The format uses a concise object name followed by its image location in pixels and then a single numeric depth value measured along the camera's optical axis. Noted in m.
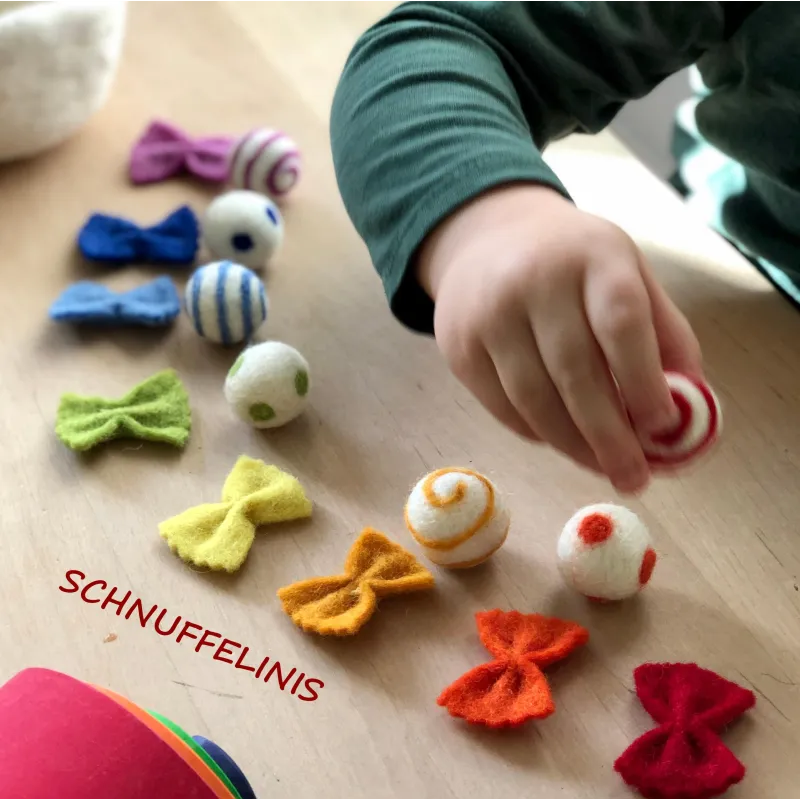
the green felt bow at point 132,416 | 0.44
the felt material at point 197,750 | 0.29
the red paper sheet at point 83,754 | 0.27
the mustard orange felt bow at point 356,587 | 0.38
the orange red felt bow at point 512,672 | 0.35
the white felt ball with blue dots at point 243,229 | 0.54
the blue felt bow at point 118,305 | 0.50
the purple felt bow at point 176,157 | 0.61
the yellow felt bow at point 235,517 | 0.40
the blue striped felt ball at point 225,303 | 0.49
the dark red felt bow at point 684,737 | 0.33
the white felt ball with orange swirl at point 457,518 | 0.39
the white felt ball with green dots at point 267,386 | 0.44
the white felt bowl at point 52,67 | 0.55
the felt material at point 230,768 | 0.32
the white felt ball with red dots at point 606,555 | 0.38
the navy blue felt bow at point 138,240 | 0.55
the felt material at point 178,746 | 0.28
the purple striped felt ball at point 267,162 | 0.59
